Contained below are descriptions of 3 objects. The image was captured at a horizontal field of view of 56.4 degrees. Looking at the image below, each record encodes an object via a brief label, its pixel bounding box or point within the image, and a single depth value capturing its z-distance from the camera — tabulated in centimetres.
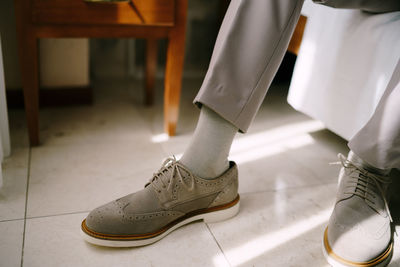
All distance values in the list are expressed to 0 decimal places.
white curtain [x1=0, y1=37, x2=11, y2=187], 85
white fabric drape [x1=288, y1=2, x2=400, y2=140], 80
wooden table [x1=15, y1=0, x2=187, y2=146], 84
